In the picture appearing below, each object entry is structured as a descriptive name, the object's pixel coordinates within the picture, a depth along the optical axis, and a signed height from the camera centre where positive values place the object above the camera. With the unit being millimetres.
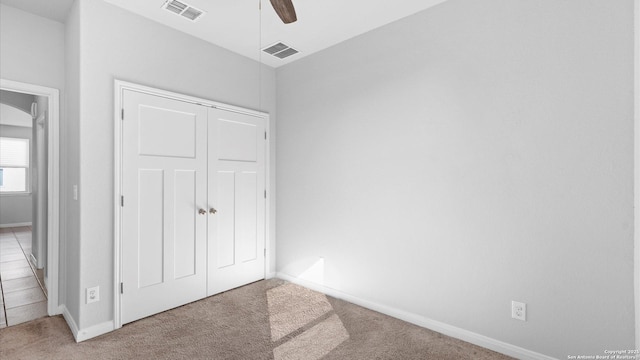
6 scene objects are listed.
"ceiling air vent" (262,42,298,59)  3115 +1398
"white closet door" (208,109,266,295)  3055 -170
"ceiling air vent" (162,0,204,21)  2406 +1422
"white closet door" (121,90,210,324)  2479 -172
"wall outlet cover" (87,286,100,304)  2277 -823
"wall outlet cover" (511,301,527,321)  1997 -854
